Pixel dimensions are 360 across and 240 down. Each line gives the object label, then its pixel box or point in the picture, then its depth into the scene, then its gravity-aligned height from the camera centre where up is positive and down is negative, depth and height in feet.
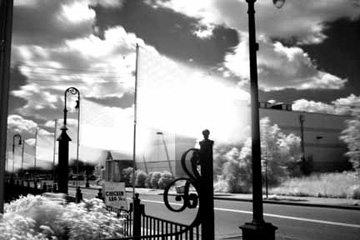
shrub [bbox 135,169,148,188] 155.78 -3.03
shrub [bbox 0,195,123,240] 13.61 -1.84
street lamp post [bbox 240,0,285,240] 16.22 +0.50
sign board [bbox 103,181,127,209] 34.14 -1.93
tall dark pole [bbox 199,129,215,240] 15.30 -0.77
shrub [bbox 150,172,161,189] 144.36 -2.85
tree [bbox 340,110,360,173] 63.16 +4.76
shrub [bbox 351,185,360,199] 70.99 -3.63
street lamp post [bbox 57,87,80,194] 42.27 +1.12
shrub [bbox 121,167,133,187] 164.04 -1.62
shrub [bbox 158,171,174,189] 139.13 -2.71
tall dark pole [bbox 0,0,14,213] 16.67 +4.24
